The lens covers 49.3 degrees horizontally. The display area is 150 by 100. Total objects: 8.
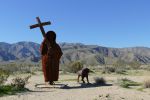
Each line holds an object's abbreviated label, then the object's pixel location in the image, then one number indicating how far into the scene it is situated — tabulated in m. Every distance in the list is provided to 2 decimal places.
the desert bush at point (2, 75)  10.06
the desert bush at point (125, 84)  11.01
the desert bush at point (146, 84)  10.80
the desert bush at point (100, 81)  12.25
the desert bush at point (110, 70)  23.35
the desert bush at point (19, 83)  10.11
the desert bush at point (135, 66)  33.25
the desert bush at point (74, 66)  21.39
